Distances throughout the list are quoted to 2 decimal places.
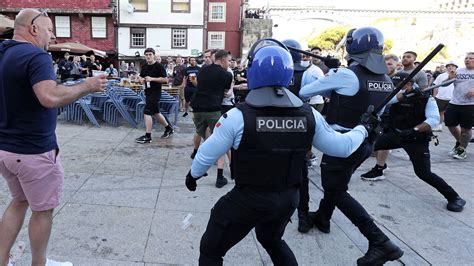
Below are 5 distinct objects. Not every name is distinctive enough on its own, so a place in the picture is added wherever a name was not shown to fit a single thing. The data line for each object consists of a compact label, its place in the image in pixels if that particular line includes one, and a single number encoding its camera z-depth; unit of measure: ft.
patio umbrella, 64.90
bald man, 6.64
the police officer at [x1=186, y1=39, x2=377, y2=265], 6.07
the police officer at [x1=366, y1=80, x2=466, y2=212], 13.12
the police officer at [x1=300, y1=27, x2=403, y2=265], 9.51
